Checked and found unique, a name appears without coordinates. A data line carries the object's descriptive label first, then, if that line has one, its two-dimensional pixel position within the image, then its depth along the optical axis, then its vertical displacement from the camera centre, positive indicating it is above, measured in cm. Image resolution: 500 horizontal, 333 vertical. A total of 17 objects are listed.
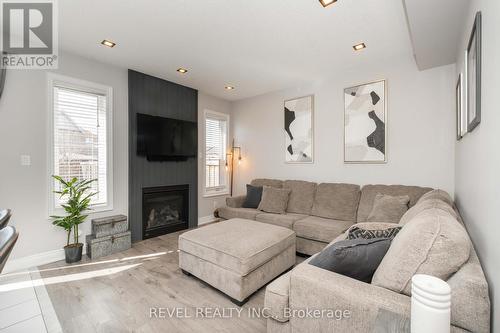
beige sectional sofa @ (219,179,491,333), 88 -58
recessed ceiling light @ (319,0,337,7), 197 +141
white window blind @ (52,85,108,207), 295 +40
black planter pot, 279 -105
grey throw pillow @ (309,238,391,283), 124 -51
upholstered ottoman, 200 -85
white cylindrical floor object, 72 -46
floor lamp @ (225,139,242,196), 512 +15
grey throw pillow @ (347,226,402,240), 154 -48
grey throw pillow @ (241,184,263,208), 391 -54
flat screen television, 361 +48
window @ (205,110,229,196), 479 +30
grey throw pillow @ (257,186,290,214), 365 -56
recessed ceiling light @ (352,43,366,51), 271 +142
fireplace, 375 -77
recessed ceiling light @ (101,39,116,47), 266 +145
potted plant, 279 -57
